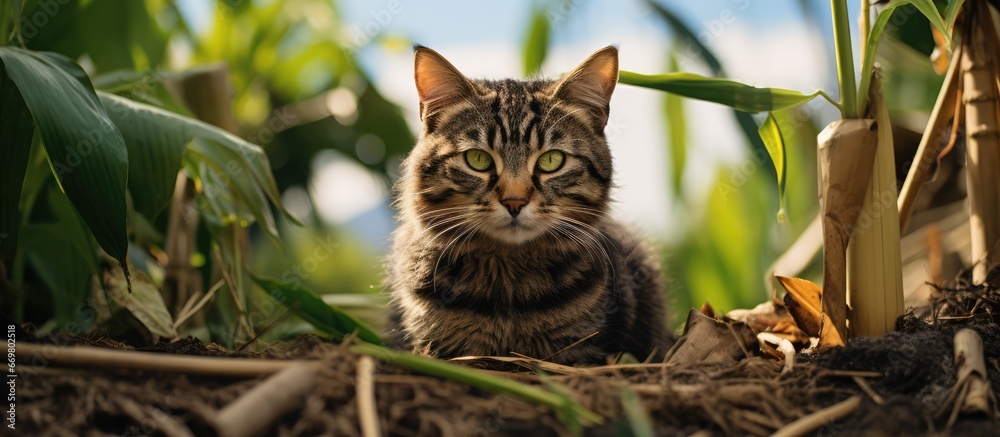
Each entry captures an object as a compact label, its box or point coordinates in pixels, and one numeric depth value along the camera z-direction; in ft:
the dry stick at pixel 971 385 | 2.14
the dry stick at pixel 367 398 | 2.02
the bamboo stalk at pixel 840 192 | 2.33
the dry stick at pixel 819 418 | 2.08
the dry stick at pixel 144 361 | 2.07
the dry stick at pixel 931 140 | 2.51
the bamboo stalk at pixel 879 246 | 2.36
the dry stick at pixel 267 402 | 1.96
